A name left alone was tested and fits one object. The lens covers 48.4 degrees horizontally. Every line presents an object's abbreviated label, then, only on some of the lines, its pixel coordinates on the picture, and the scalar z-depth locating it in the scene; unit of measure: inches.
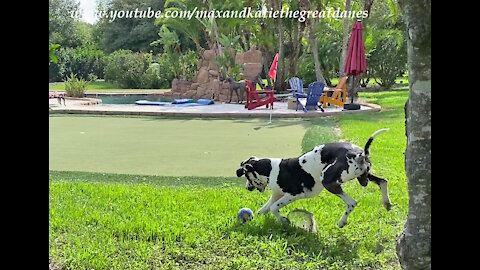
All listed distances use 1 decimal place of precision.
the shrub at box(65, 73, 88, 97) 647.8
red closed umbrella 474.0
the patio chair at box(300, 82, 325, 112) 450.3
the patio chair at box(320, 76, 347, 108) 479.8
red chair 491.2
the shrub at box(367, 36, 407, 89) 706.8
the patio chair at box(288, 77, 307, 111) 488.3
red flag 639.3
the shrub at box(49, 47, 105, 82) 1059.3
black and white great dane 121.6
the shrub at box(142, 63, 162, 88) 861.8
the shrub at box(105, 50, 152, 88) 879.7
